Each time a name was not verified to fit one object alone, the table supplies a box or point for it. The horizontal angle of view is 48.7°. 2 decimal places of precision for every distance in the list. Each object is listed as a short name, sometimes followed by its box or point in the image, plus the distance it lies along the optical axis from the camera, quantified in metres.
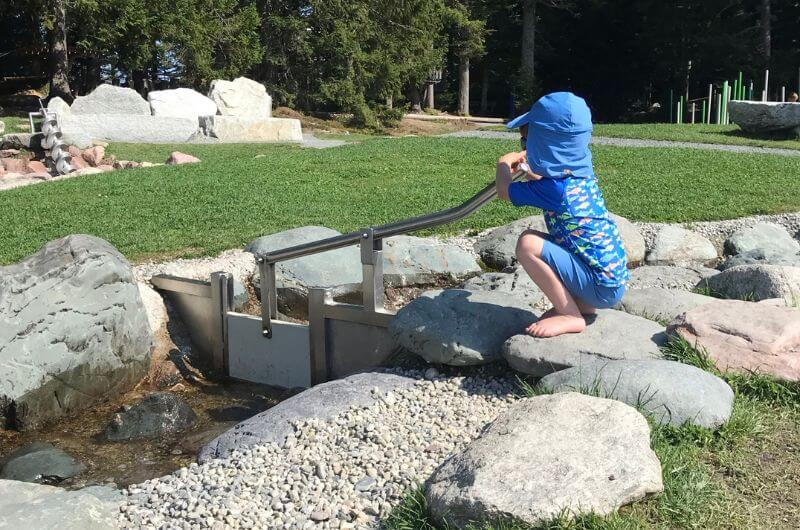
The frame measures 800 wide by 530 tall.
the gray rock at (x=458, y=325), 4.36
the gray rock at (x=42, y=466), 4.89
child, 4.18
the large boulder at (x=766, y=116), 17.80
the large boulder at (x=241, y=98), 21.27
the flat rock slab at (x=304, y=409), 4.20
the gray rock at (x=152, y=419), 5.52
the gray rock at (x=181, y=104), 19.98
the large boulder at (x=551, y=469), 2.96
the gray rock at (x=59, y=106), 18.70
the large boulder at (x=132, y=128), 18.84
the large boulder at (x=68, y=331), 5.64
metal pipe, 4.61
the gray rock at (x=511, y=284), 6.23
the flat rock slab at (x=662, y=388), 3.58
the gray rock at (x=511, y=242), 7.99
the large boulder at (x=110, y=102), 19.23
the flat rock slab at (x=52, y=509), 3.39
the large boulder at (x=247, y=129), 19.27
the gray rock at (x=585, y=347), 4.08
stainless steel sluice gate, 5.27
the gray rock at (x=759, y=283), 5.50
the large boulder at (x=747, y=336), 3.97
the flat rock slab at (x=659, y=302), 5.03
